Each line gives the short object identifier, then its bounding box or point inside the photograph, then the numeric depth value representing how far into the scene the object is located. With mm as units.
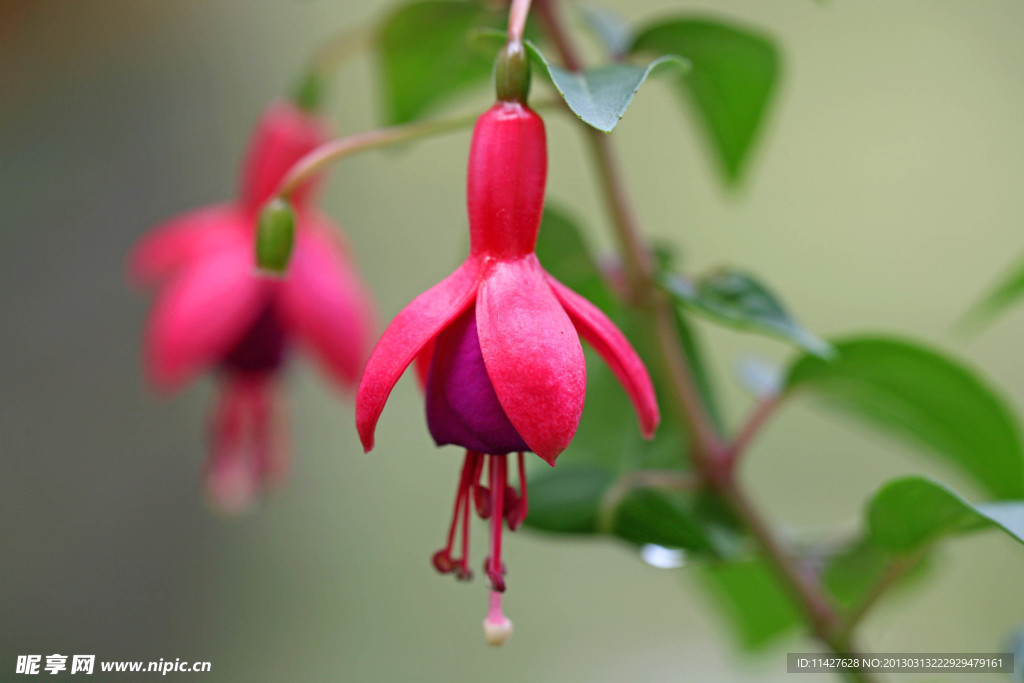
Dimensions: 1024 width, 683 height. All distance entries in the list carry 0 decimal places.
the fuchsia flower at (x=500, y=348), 338
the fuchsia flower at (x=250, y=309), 408
